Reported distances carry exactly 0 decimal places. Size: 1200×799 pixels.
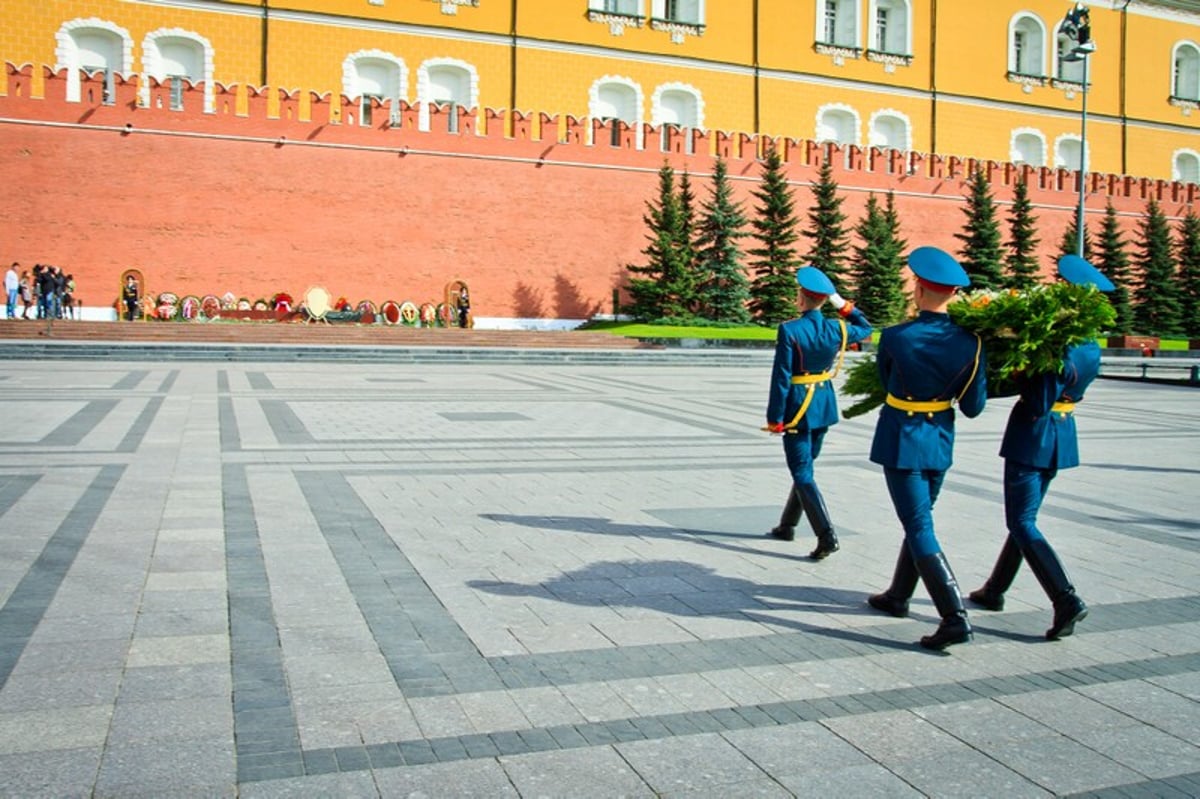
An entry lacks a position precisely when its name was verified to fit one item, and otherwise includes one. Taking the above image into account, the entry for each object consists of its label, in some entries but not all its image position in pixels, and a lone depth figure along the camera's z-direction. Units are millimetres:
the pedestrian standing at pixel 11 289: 25469
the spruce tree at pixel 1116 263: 37656
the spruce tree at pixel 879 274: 33938
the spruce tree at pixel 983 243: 35438
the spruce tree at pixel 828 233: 34031
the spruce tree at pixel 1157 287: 38344
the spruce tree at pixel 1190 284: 39281
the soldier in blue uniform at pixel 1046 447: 4605
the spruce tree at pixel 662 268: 31797
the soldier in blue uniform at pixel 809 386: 5934
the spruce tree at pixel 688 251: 31969
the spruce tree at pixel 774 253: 33125
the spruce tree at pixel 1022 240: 36062
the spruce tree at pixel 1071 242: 37938
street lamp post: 23688
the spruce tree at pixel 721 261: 32594
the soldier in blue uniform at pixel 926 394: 4543
